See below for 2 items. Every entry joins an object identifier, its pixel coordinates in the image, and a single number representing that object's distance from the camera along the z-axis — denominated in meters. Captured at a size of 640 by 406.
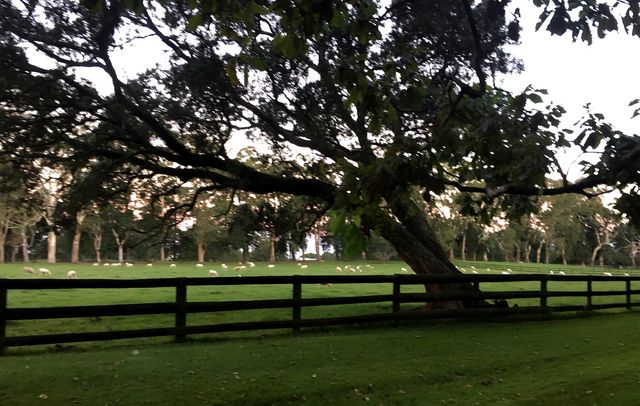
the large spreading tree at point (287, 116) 5.12
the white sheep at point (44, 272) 31.11
